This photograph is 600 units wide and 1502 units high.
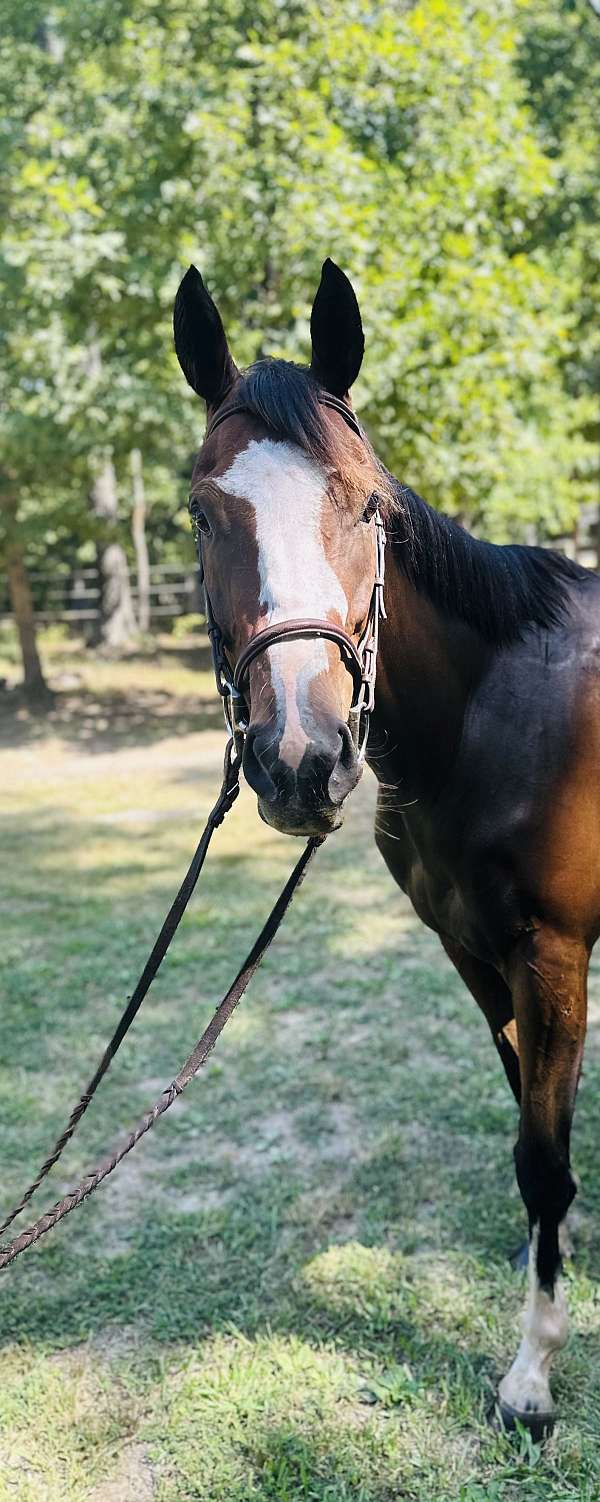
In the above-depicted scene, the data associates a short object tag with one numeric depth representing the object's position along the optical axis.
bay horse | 1.83
